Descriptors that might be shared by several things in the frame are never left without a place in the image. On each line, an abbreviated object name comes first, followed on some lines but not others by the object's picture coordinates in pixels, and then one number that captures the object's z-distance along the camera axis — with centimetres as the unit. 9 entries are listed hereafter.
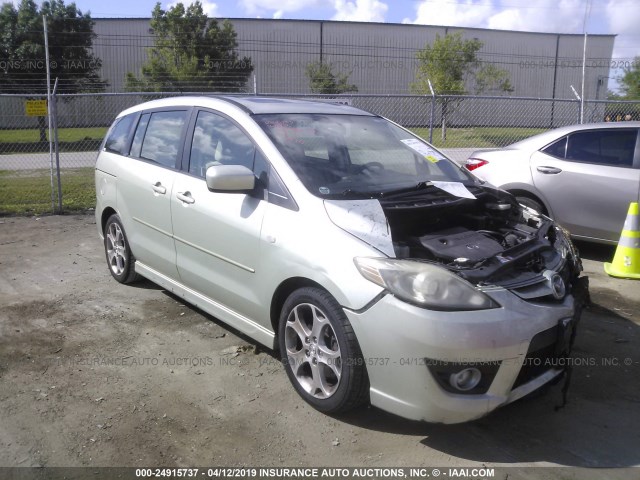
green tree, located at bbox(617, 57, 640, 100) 3023
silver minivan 290
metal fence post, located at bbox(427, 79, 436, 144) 947
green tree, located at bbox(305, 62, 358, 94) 2645
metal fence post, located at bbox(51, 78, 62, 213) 897
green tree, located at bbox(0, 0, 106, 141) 2167
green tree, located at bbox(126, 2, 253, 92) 1942
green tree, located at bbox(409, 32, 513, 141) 2573
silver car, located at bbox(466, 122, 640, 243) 638
